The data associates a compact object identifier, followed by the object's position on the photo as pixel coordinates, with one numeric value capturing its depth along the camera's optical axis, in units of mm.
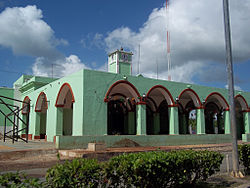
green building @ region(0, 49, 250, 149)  14008
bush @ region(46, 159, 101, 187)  3605
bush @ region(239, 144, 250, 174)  7660
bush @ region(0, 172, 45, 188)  3367
